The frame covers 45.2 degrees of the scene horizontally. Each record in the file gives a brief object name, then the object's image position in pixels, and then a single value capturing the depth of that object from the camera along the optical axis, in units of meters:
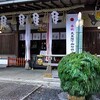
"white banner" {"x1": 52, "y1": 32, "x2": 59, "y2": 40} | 8.09
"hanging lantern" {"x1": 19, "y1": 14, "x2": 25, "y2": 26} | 7.06
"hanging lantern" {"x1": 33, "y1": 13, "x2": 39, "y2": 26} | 6.86
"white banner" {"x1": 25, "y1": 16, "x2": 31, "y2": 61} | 7.77
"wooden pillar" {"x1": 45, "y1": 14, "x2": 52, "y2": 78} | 7.07
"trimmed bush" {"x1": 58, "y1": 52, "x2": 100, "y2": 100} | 3.64
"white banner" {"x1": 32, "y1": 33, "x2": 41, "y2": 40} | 8.34
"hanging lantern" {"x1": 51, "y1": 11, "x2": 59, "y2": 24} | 6.60
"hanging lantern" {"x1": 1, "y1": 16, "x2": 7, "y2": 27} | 7.29
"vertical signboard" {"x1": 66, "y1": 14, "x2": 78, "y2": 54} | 6.63
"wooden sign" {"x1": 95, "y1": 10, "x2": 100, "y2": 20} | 6.79
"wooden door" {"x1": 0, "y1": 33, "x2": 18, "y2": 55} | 8.70
